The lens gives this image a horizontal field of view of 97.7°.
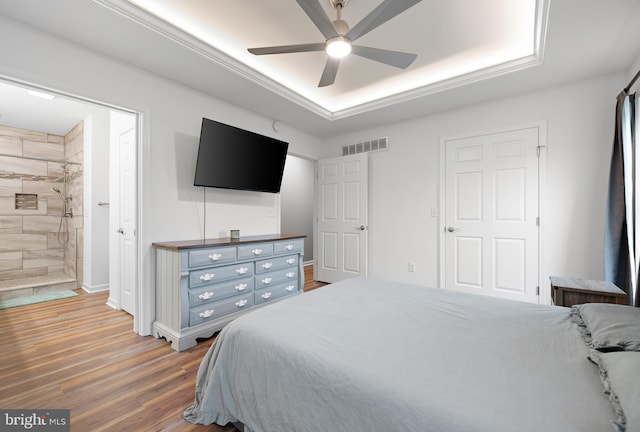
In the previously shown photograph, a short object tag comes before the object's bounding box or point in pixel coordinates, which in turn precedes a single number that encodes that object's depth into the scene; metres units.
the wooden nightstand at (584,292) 2.06
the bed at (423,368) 0.78
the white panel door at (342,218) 4.24
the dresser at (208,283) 2.39
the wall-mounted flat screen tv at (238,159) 2.87
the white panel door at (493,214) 3.07
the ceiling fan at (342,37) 1.58
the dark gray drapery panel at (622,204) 2.34
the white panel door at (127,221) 3.00
